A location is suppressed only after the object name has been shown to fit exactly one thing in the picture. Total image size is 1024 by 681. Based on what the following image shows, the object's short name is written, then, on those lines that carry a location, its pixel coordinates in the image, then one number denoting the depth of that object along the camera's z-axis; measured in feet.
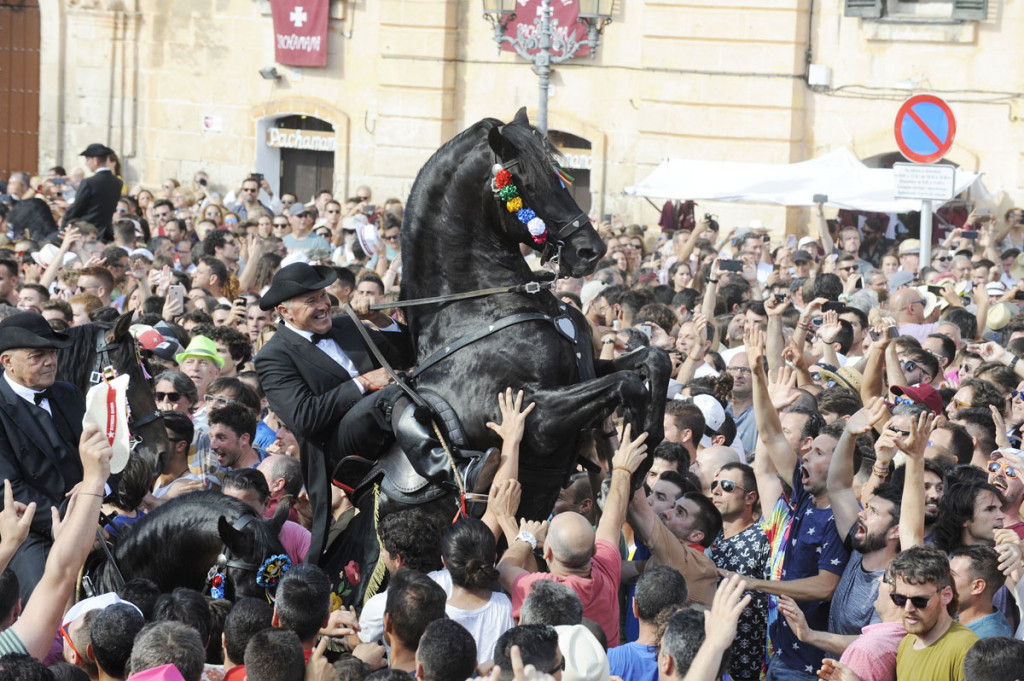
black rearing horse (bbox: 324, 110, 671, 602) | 38.36
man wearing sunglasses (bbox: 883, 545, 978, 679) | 32.89
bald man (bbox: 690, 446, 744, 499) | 49.42
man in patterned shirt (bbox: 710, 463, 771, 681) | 40.45
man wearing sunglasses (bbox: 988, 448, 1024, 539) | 42.22
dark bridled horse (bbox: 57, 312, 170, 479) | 45.95
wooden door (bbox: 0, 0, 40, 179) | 164.99
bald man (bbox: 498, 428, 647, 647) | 35.00
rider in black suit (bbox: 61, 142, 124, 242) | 102.66
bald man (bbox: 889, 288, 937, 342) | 74.21
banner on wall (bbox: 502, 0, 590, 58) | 141.92
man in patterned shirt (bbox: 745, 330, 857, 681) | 40.69
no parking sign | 89.43
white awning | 115.55
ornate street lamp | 95.92
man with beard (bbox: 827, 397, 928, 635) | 39.58
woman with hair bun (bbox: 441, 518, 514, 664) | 33.27
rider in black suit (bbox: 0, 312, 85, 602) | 40.64
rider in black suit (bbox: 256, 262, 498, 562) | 39.09
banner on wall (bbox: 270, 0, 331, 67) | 152.49
